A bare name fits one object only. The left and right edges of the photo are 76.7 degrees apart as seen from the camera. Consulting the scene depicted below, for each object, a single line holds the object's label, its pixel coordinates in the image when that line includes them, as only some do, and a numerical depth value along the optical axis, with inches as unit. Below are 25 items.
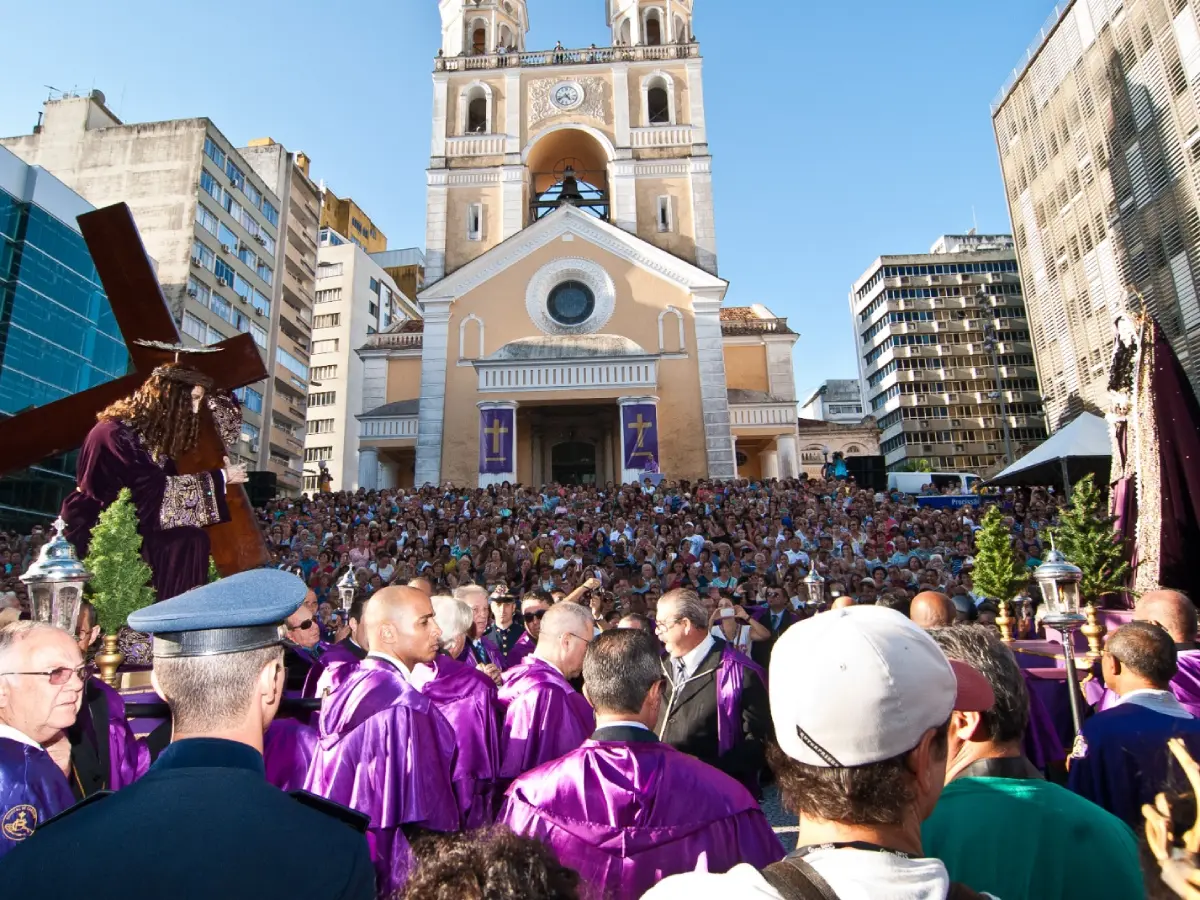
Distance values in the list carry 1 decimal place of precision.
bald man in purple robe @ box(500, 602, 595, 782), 138.2
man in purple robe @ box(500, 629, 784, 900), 92.6
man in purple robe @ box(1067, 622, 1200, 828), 107.5
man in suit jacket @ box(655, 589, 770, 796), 174.7
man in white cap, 53.2
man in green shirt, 73.0
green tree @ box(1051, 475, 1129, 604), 244.4
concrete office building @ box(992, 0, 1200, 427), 967.6
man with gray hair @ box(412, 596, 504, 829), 138.1
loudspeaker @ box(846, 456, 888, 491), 933.8
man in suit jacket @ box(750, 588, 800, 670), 333.4
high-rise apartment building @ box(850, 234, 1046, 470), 2304.4
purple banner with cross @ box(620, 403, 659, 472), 873.5
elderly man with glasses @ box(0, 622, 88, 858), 90.8
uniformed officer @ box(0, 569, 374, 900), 51.3
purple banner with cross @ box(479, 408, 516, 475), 876.0
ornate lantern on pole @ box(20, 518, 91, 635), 144.9
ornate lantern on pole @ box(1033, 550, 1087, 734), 177.5
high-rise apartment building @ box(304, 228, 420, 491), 2185.0
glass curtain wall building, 1043.3
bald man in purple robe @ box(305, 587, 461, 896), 109.9
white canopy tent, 669.3
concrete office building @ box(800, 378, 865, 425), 2883.9
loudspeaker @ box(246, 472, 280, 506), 832.3
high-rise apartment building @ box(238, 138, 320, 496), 1795.0
